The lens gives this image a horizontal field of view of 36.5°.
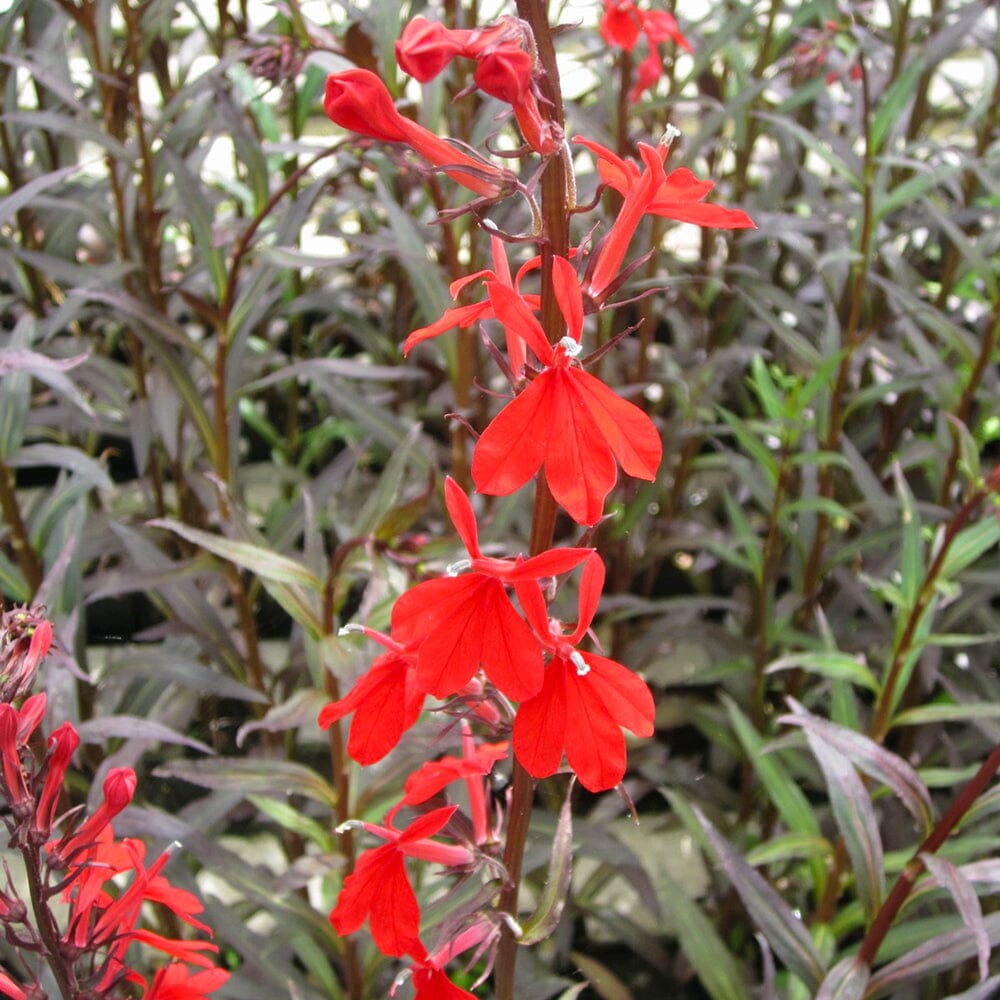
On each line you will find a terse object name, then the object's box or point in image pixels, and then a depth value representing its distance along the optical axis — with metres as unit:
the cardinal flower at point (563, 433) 0.21
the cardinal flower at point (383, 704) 0.23
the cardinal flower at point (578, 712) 0.22
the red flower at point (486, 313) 0.22
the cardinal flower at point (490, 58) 0.21
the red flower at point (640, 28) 0.38
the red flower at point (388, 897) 0.25
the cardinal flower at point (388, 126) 0.22
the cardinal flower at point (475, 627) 0.22
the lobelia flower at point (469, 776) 0.25
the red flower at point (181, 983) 0.25
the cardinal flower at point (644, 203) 0.23
